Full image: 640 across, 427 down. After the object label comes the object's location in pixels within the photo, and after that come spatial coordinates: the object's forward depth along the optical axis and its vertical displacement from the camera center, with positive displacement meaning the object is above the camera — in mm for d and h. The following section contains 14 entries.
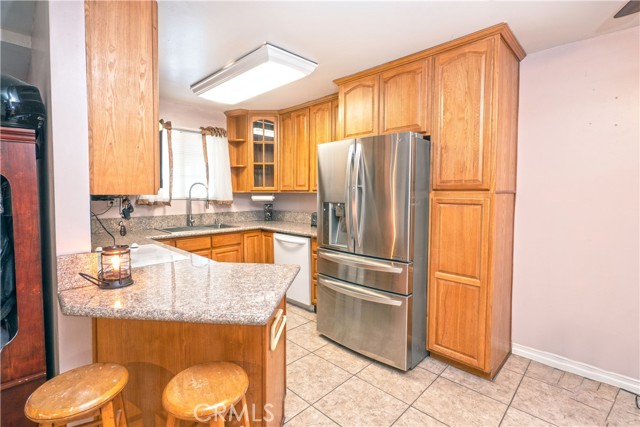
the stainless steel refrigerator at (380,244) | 2213 -338
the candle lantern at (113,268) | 1265 -287
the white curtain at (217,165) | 3947 +464
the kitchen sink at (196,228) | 3631 -346
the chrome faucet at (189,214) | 3828 -178
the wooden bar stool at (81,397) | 964 -660
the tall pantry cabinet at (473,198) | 2057 +20
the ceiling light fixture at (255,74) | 2262 +1026
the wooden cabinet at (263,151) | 4023 +660
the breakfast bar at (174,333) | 1151 -572
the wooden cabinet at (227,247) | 3393 -544
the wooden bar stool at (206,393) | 1006 -676
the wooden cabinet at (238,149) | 4062 +687
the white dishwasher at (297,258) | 3318 -654
